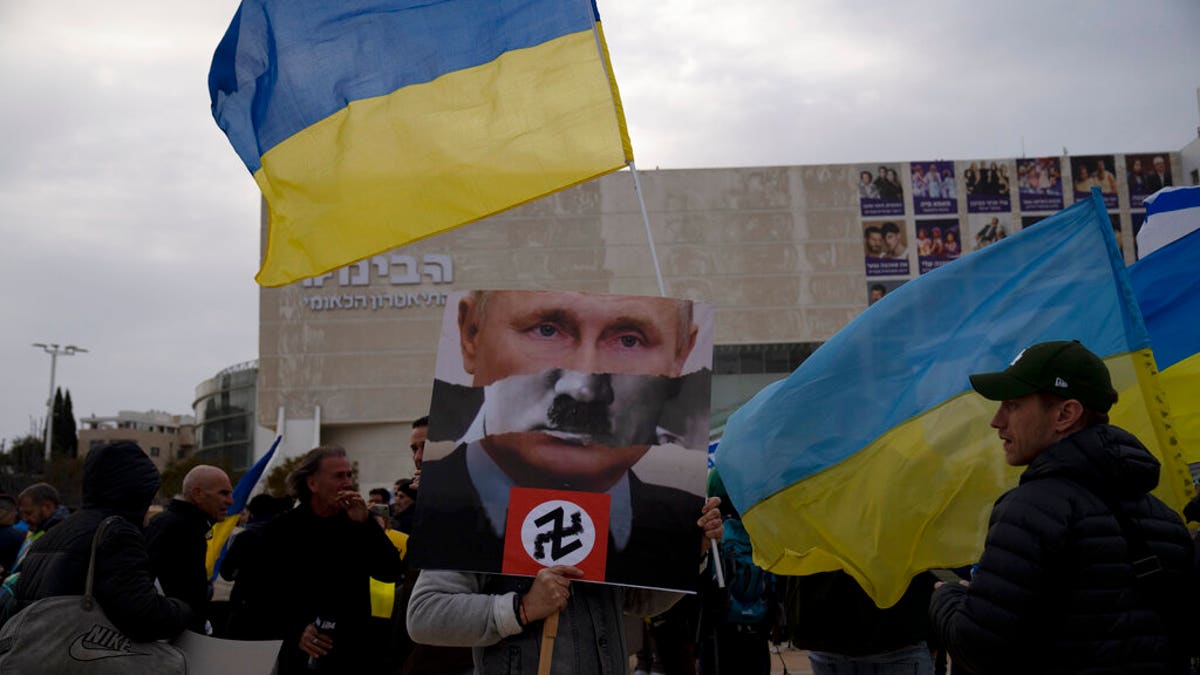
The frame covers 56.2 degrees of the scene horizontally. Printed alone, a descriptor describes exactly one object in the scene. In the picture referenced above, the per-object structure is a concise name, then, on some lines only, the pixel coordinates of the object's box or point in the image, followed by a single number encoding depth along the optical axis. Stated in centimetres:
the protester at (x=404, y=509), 739
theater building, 6178
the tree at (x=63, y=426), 8994
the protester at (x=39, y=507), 946
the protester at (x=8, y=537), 979
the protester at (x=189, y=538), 563
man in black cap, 297
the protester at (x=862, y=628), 556
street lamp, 6022
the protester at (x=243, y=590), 575
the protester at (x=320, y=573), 570
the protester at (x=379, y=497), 1223
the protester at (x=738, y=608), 776
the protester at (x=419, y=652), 544
